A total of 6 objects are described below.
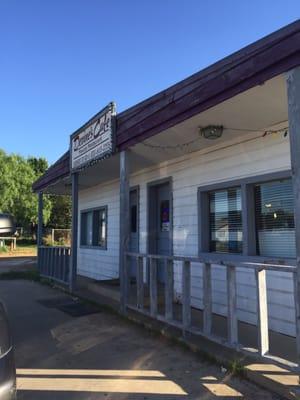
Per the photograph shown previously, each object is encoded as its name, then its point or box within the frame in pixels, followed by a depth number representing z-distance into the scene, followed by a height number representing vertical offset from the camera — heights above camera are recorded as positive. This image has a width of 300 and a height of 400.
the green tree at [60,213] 40.00 +2.98
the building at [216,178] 4.41 +1.13
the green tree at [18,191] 33.91 +4.38
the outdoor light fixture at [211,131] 6.22 +1.67
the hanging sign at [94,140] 7.72 +2.13
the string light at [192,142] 6.06 +1.73
